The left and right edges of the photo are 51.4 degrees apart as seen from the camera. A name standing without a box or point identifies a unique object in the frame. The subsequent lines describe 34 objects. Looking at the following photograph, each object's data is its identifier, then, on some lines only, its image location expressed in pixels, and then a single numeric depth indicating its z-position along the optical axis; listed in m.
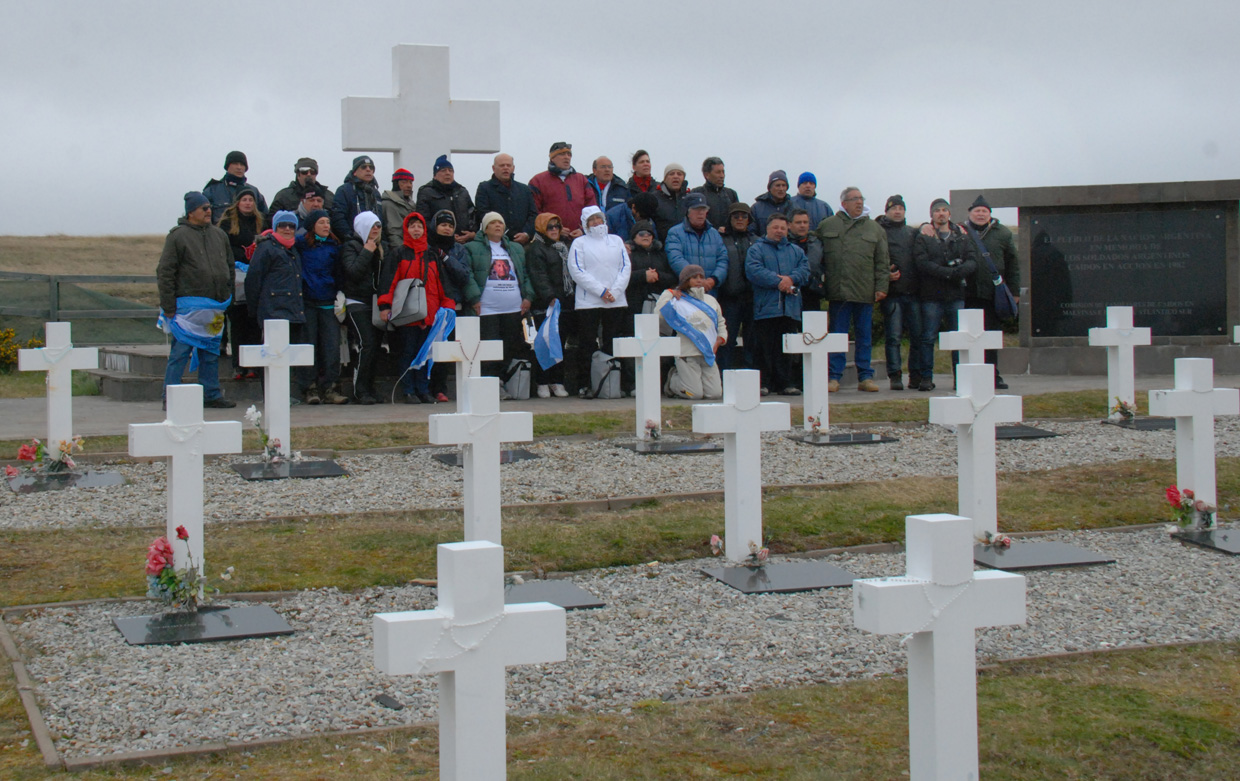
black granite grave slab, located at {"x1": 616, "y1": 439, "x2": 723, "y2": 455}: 10.16
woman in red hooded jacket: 12.16
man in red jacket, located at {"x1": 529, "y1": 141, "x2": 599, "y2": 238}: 13.41
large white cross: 14.71
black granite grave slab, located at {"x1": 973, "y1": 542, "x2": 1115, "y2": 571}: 6.93
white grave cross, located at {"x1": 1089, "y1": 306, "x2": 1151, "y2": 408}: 11.81
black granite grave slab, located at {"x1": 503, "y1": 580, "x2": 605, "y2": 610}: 6.14
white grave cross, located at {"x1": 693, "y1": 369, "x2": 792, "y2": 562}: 6.98
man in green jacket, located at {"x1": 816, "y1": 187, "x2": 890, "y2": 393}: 13.41
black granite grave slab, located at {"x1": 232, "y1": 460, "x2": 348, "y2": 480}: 9.20
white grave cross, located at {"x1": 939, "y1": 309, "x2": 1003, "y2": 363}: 10.45
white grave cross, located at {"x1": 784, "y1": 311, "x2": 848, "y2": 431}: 10.60
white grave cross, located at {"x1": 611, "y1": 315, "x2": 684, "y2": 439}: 10.12
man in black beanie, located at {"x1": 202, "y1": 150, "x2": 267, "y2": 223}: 12.70
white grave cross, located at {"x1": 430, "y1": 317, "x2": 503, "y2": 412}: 9.63
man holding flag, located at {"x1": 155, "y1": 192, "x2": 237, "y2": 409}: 11.45
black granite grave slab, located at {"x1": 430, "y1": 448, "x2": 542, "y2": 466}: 9.84
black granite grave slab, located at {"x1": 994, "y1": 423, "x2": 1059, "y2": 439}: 11.23
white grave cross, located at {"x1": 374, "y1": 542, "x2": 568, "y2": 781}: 3.13
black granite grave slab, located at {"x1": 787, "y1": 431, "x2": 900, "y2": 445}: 10.73
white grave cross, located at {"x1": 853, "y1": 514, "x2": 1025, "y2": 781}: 3.46
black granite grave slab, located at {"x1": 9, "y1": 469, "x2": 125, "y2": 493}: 8.80
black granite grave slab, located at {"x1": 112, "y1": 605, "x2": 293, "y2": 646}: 5.55
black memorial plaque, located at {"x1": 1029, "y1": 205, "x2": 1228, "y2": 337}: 15.70
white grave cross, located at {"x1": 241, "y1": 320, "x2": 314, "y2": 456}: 9.39
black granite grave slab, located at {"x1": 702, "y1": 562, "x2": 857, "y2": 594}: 6.47
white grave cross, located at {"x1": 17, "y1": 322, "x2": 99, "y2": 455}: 9.33
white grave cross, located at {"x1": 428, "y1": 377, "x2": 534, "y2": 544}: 6.44
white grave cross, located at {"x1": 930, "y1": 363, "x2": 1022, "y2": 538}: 7.05
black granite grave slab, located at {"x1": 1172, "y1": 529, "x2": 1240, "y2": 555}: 7.38
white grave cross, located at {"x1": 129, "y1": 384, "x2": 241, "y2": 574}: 6.09
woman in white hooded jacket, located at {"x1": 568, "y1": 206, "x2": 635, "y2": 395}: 12.70
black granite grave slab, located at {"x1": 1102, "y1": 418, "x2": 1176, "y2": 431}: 11.70
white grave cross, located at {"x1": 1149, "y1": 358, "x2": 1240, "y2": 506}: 7.80
